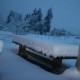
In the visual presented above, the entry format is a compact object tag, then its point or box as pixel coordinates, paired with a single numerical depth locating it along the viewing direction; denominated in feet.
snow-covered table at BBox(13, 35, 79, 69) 6.72
